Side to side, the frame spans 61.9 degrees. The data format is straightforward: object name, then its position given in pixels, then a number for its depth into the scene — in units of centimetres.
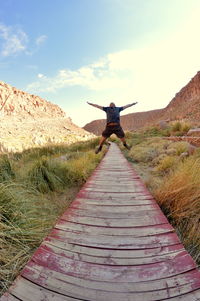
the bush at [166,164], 456
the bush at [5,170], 298
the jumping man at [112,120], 702
